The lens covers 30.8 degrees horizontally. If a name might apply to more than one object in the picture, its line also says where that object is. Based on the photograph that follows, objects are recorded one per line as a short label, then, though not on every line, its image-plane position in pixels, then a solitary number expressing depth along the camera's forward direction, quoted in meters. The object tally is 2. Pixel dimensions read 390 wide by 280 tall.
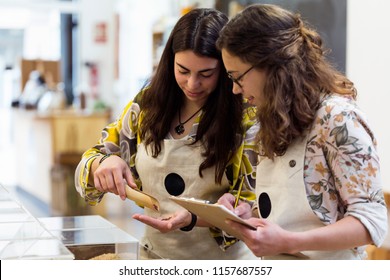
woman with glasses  1.66
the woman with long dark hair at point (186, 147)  2.10
